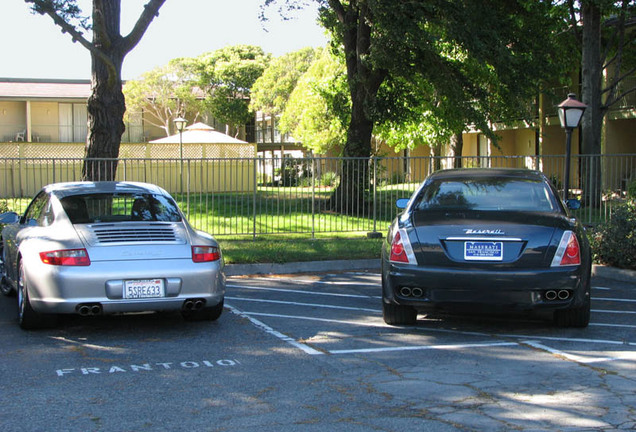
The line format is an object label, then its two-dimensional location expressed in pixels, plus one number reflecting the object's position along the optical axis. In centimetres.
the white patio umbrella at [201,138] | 3295
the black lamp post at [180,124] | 3080
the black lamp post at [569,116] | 1450
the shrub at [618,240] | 1121
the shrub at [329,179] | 1559
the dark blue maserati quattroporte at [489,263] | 666
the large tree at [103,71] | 1387
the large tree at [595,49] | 2241
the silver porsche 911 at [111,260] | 670
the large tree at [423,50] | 1756
